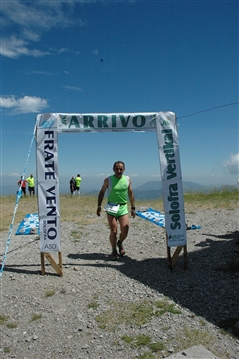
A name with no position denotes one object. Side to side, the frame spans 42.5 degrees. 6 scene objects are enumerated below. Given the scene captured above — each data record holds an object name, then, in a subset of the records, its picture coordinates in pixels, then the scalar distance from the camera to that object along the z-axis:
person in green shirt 7.15
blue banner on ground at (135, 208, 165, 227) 12.03
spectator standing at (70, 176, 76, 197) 26.72
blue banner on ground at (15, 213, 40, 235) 10.80
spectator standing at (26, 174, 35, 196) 25.74
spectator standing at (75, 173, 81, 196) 25.34
